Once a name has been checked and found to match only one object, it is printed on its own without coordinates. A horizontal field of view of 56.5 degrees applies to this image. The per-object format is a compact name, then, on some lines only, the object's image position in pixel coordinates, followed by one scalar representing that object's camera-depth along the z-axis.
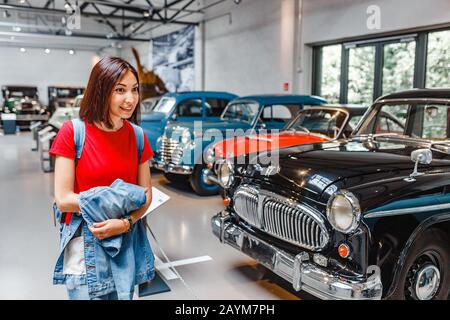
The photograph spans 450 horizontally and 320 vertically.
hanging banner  15.45
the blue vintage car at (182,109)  7.84
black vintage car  2.35
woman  1.54
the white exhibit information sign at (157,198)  2.61
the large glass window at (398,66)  8.31
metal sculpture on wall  15.81
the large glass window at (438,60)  7.61
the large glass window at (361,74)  9.19
